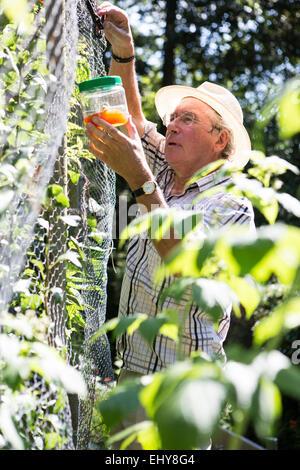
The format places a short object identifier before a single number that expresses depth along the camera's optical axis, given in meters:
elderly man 3.79
